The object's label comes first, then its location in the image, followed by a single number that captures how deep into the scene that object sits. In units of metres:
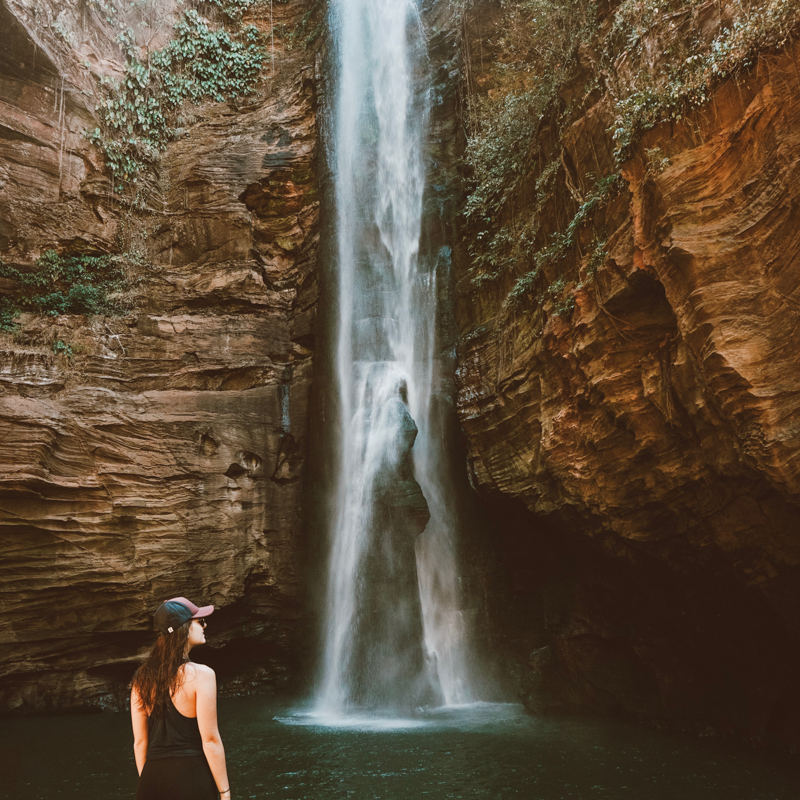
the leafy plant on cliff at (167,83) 12.74
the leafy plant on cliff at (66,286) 11.15
